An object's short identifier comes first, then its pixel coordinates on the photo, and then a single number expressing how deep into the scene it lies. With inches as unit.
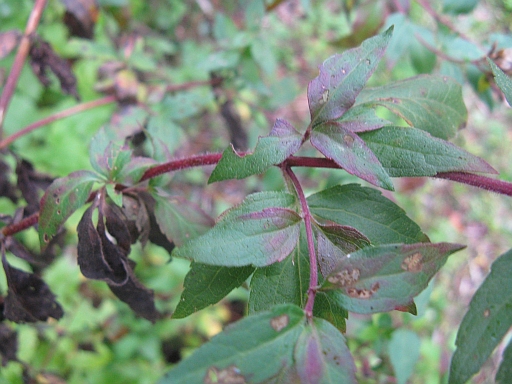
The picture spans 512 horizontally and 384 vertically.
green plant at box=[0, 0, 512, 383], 6.3
